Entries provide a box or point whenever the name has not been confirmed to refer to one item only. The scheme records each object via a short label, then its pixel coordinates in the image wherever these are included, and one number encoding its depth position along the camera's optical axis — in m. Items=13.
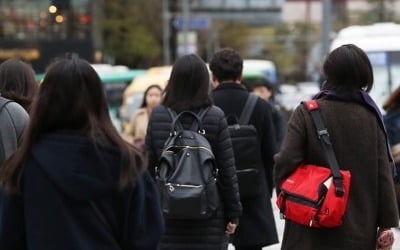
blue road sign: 79.31
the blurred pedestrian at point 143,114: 17.72
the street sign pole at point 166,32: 89.90
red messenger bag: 7.88
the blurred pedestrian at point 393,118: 11.20
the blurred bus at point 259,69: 42.75
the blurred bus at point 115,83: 39.44
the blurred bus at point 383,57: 25.12
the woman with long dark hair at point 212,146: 9.46
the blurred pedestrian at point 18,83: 9.70
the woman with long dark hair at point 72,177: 6.14
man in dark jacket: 11.21
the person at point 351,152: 8.13
